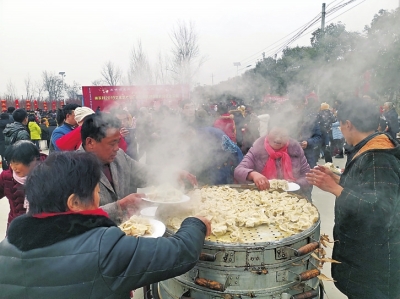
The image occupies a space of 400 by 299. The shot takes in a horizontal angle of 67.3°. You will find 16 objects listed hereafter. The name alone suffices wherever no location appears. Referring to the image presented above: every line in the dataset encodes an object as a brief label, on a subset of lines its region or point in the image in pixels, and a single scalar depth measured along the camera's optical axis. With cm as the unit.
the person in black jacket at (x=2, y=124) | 823
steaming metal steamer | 186
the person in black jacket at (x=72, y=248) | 112
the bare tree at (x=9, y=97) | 3862
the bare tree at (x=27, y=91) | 3838
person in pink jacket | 331
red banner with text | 604
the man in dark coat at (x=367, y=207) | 188
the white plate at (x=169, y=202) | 215
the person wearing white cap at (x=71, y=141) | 277
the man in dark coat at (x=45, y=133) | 1309
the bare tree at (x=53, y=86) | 3834
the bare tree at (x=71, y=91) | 4076
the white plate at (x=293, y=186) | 294
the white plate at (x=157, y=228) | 179
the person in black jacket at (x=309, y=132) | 552
